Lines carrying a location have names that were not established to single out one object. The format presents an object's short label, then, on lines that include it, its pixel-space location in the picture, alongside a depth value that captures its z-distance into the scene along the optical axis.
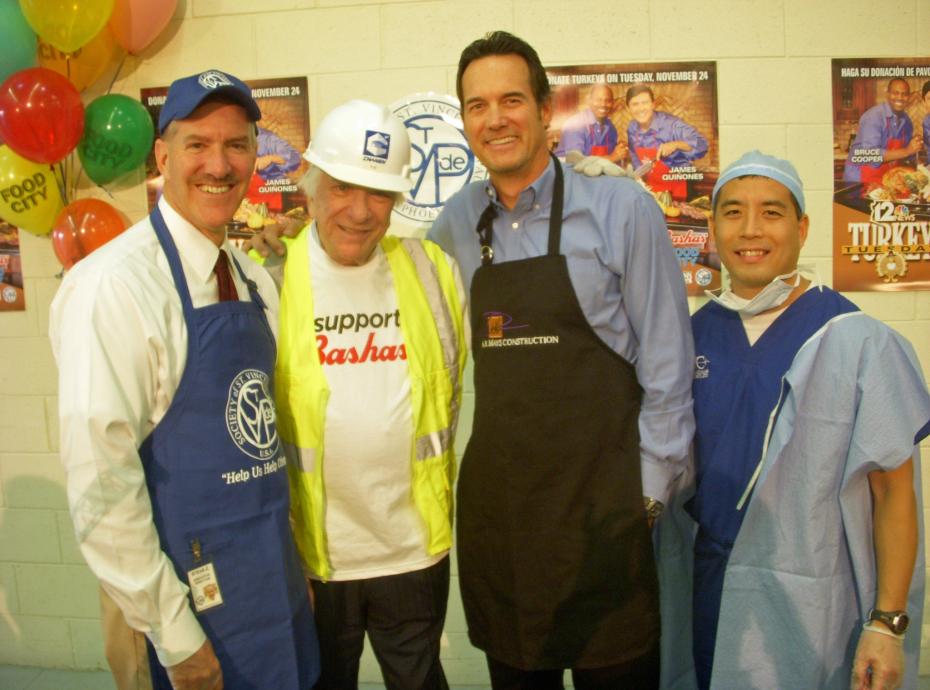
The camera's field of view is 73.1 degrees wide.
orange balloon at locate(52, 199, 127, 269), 2.26
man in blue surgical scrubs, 1.23
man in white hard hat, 1.41
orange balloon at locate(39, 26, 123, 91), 2.27
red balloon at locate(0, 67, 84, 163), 2.04
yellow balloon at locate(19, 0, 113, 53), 2.04
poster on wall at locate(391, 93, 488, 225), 2.39
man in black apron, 1.42
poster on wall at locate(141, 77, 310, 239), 2.41
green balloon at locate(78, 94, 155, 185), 2.23
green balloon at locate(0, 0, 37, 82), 2.13
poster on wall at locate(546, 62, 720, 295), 2.31
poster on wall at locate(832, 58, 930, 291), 2.32
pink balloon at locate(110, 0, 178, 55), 2.24
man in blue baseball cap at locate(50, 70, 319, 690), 1.04
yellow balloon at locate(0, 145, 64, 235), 2.26
